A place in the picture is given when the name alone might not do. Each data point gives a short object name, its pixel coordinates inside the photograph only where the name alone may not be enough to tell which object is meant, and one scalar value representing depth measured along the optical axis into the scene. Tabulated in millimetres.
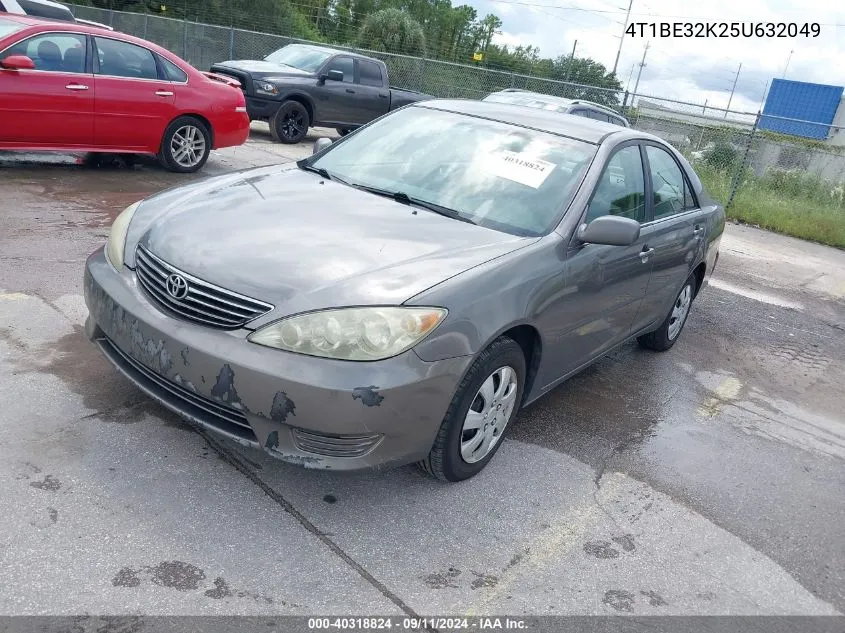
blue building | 47938
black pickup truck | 12922
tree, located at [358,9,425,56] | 38062
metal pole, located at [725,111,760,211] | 13258
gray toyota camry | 2762
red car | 7371
